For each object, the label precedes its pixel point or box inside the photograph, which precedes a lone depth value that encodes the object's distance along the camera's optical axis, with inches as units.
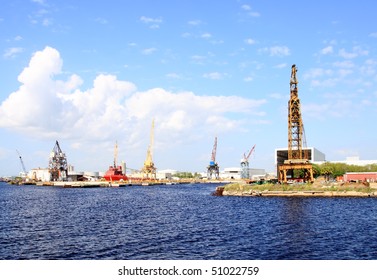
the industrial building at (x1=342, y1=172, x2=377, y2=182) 5472.4
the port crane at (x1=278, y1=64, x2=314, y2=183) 5226.4
